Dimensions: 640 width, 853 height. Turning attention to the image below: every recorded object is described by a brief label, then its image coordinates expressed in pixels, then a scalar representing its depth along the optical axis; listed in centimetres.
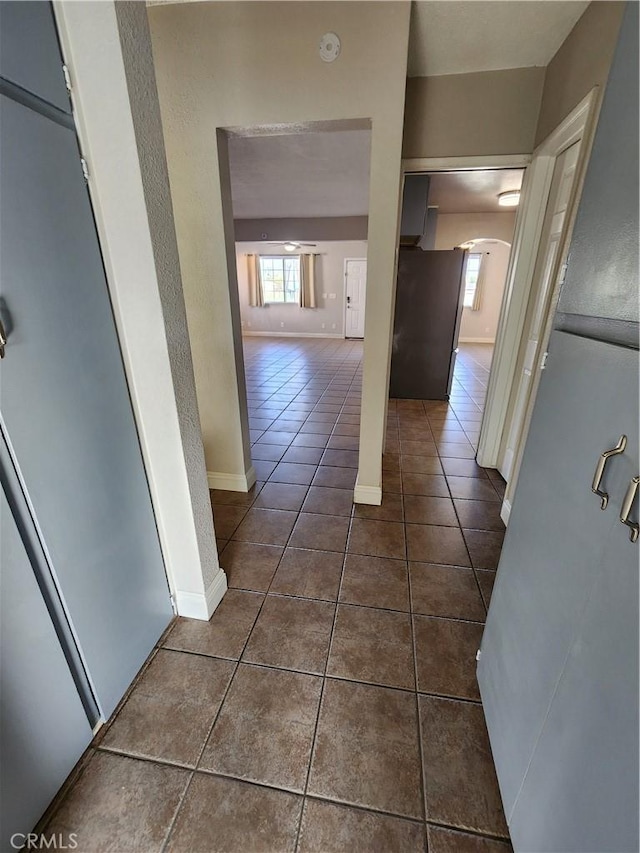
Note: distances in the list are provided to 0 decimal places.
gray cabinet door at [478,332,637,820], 66
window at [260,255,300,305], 986
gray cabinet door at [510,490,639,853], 54
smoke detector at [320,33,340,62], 166
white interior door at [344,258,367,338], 942
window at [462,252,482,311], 859
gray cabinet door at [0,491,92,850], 85
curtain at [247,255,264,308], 984
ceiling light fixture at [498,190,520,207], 530
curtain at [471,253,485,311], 857
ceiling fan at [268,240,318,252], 892
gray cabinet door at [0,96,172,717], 83
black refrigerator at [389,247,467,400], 420
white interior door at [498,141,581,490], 200
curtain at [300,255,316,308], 949
